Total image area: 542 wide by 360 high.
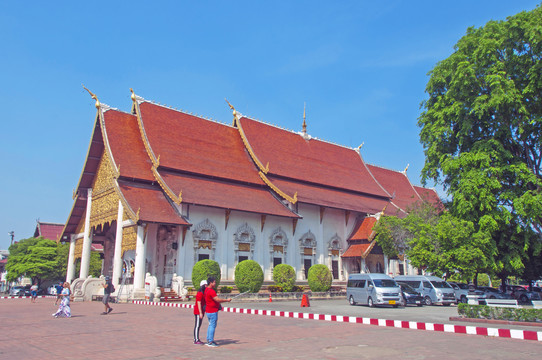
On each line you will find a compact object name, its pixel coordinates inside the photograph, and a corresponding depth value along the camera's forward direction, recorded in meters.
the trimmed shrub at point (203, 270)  21.05
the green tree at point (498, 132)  20.41
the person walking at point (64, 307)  13.41
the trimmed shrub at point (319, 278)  25.28
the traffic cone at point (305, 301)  18.45
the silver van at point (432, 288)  21.83
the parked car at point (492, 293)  24.34
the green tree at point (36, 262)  39.03
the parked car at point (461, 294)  24.25
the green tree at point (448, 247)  20.53
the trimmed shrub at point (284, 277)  24.30
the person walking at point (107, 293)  14.57
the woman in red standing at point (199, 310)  8.34
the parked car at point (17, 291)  37.23
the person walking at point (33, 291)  23.07
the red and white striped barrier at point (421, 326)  9.05
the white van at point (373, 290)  18.27
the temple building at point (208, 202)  23.81
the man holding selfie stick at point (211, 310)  8.06
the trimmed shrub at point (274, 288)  24.05
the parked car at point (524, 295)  28.08
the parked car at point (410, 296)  20.45
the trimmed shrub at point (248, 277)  22.36
